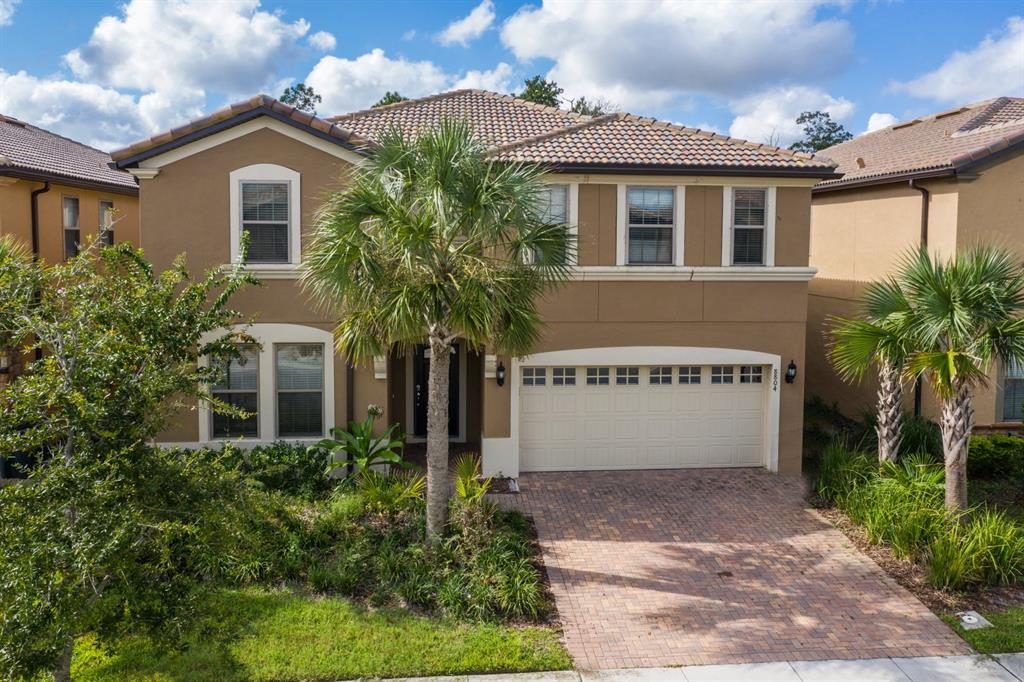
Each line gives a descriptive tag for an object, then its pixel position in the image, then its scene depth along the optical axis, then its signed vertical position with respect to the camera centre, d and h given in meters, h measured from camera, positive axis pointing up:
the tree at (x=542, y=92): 43.31 +10.63
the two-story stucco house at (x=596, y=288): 14.48 +0.21
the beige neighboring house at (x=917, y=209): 16.28 +1.94
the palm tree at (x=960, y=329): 11.53 -0.35
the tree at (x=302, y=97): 51.96 +12.15
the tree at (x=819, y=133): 54.78 +11.07
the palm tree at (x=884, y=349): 12.56 -0.69
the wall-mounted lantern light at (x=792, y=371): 16.05 -1.32
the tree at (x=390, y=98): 39.59 +9.35
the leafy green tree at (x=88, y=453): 6.86 -1.48
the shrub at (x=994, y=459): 15.59 -2.84
